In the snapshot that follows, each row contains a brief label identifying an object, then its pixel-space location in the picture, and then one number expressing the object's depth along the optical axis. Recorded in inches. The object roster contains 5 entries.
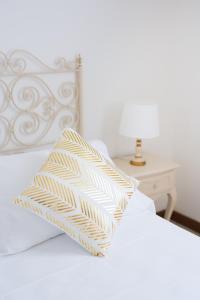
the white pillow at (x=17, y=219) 64.8
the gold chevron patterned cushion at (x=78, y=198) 63.4
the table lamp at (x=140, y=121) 101.0
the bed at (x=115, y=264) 54.6
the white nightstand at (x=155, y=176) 101.7
